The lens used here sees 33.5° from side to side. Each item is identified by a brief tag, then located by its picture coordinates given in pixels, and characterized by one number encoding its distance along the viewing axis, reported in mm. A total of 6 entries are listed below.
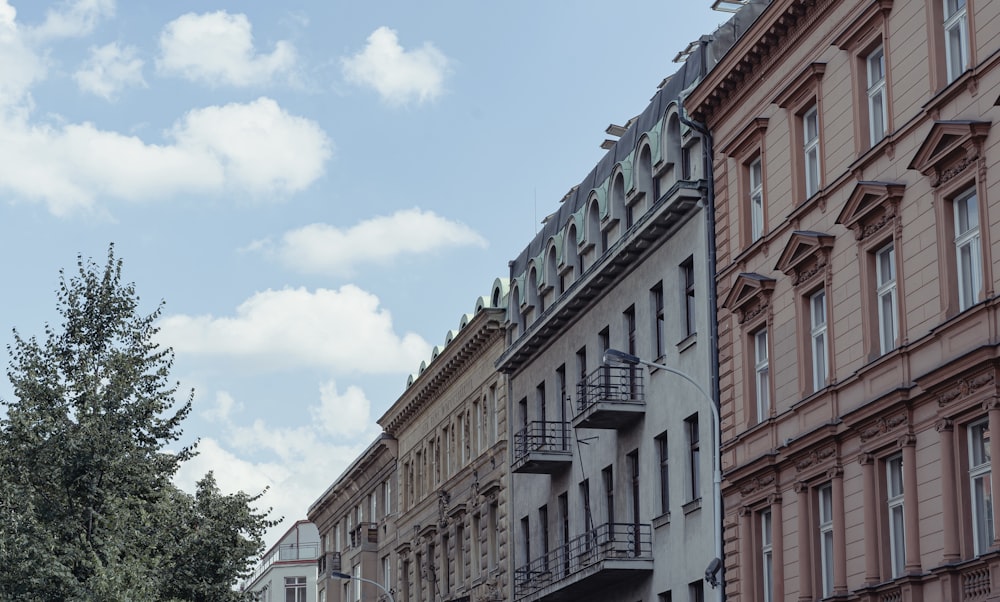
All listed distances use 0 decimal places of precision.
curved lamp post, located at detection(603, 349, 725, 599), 29656
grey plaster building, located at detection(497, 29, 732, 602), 37188
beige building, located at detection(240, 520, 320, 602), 132250
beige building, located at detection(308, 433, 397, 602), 71125
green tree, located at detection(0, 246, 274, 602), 32344
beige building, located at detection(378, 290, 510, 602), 53719
